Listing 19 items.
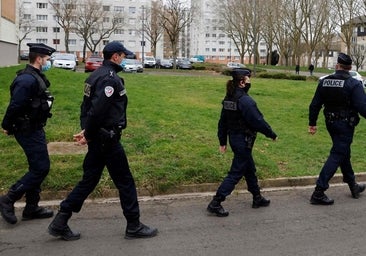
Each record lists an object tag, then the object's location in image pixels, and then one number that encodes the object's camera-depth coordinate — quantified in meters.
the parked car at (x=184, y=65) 51.54
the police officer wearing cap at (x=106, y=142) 4.41
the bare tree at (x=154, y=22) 66.75
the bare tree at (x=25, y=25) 82.78
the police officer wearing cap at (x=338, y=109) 5.98
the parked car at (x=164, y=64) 54.35
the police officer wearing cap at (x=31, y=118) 4.82
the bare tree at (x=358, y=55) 74.12
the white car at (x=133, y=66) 37.19
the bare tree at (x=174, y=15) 50.91
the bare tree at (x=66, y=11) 71.38
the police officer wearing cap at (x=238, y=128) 5.45
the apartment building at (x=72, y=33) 89.75
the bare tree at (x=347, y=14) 54.14
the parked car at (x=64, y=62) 32.91
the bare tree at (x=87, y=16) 71.31
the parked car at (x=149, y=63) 54.22
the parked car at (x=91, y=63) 30.28
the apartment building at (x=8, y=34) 25.16
